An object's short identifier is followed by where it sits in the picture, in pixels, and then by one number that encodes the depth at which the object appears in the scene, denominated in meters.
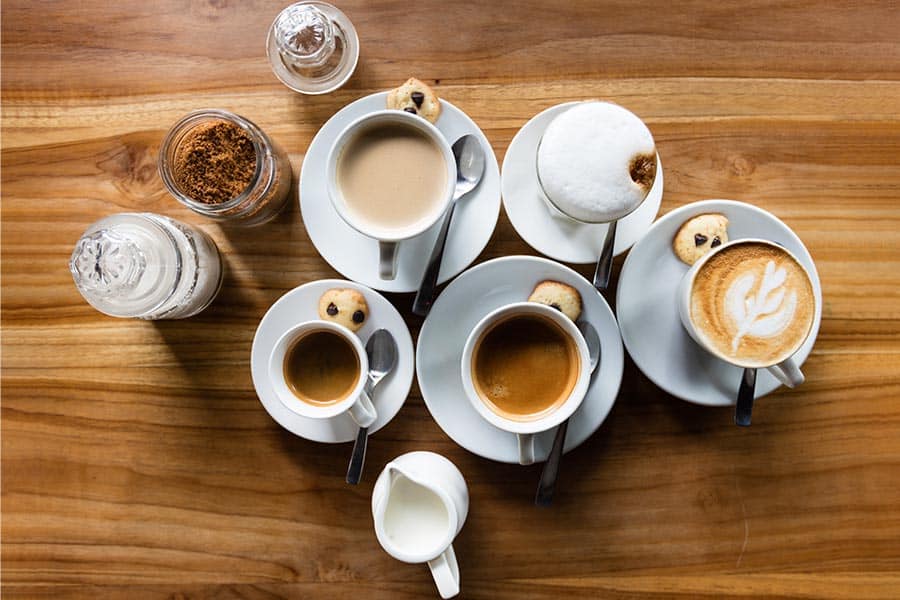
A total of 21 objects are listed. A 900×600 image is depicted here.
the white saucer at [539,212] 1.18
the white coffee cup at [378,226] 1.09
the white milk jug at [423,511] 1.11
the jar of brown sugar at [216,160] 1.18
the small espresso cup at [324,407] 1.15
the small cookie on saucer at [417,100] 1.18
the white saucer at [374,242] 1.19
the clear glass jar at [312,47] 1.24
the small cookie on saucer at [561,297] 1.16
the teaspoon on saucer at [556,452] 1.17
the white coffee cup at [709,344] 1.09
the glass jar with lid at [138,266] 1.12
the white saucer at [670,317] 1.17
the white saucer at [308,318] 1.21
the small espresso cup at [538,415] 1.06
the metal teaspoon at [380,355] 1.21
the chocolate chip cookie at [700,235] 1.16
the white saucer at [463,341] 1.17
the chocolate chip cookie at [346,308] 1.20
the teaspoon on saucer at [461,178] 1.18
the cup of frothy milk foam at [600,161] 1.05
